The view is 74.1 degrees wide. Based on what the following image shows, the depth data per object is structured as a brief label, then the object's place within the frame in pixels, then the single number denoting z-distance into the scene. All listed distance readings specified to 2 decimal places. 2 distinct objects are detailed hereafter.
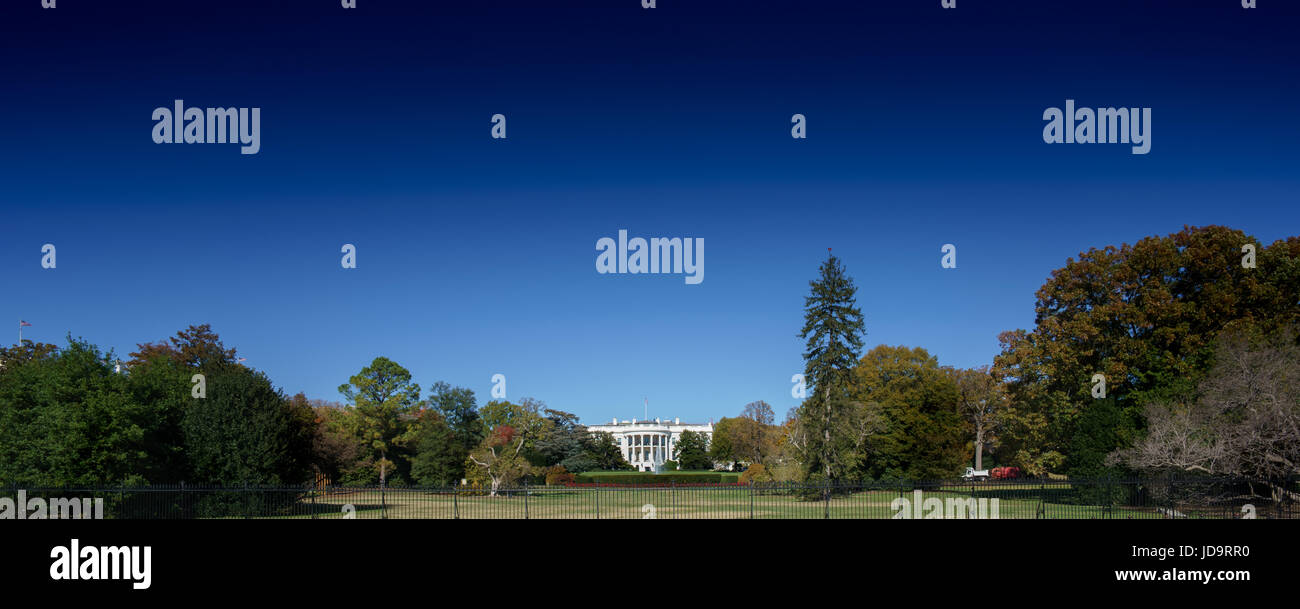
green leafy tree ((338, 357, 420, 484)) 57.38
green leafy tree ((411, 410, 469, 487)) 51.91
